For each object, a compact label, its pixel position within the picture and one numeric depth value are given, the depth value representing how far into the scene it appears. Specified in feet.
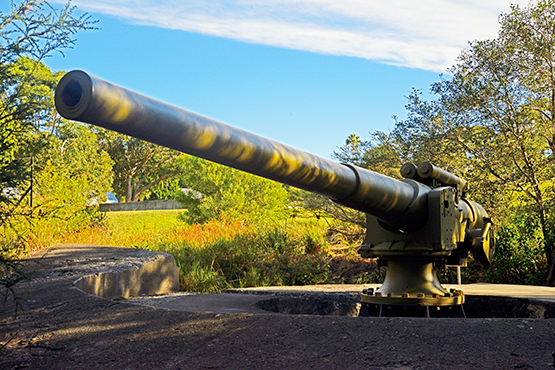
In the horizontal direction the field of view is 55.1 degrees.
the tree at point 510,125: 34.22
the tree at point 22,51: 16.22
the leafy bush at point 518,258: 33.53
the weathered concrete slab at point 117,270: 21.01
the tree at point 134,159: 140.77
